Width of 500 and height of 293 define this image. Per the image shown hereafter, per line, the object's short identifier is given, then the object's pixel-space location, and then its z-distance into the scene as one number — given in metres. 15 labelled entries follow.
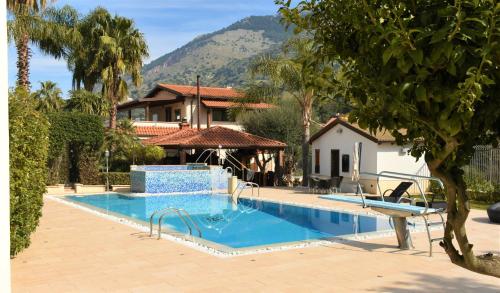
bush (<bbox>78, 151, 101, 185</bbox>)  27.56
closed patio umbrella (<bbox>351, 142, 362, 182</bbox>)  23.47
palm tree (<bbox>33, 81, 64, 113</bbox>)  35.91
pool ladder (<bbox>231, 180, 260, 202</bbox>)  24.43
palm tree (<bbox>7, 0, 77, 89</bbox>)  23.38
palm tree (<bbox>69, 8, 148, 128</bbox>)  31.25
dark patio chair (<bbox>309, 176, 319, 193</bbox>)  25.11
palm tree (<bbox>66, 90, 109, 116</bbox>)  32.88
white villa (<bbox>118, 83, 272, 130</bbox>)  41.22
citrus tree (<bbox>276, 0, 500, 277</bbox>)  2.33
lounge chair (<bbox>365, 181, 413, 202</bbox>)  16.80
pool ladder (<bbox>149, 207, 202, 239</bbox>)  12.06
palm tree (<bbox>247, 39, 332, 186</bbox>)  27.38
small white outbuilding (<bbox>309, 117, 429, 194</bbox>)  25.14
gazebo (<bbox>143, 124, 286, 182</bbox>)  29.81
